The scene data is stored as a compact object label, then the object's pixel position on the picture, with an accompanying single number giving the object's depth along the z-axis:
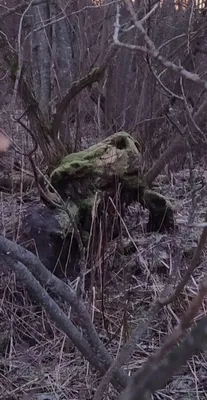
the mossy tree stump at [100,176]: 3.27
